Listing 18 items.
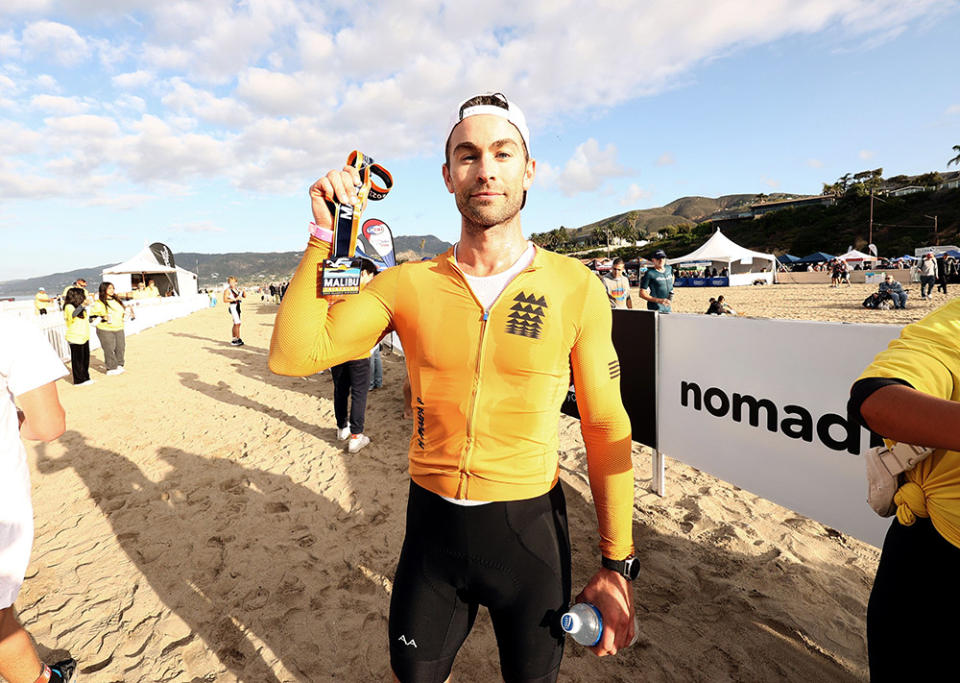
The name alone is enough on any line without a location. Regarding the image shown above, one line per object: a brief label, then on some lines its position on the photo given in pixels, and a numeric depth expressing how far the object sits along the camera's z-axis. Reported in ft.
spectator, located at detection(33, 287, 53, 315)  39.81
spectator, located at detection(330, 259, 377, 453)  17.10
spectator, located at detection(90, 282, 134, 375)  30.32
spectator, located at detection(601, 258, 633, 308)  26.99
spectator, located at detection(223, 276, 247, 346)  38.33
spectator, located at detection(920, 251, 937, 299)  52.60
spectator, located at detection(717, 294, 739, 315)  29.66
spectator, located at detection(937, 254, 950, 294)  57.47
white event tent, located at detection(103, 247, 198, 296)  102.37
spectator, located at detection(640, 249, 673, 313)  26.24
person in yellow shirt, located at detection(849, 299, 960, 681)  3.14
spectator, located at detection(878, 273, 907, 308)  44.83
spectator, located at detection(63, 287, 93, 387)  26.23
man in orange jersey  4.39
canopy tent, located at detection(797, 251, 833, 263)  132.98
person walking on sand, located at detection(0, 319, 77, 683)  5.57
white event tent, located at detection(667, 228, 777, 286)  111.65
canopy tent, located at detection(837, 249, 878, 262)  108.99
